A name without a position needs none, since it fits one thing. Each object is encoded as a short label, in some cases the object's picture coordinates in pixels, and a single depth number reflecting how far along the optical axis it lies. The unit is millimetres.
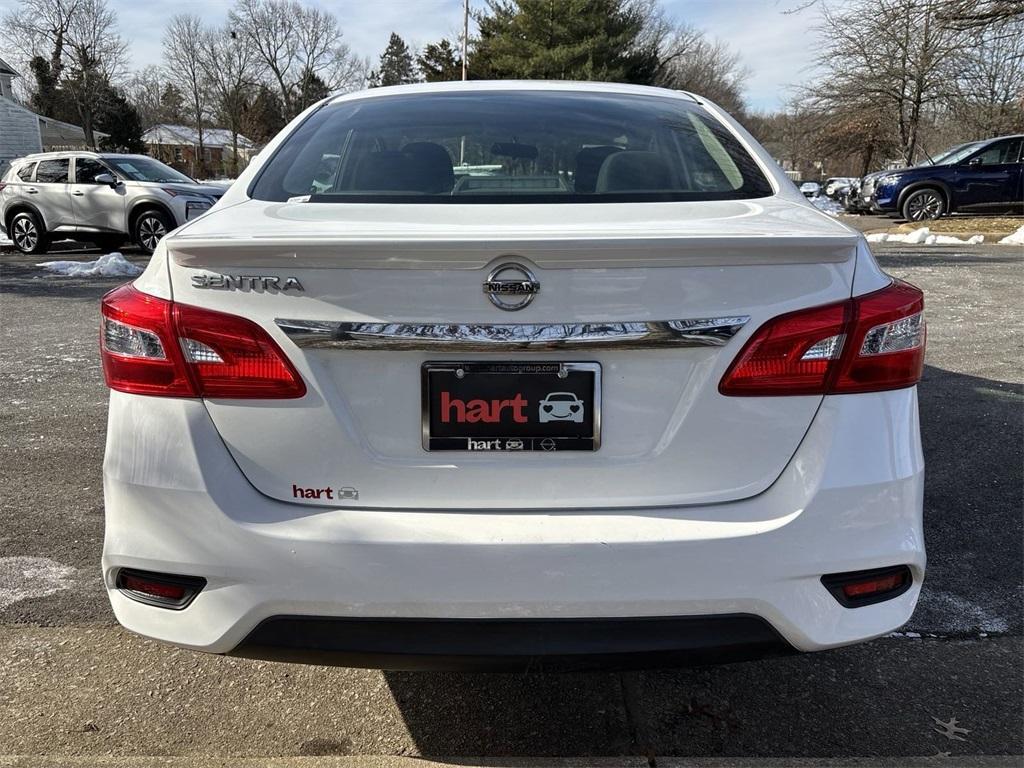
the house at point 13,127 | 35562
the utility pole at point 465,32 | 41975
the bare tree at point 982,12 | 15781
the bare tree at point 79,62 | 46031
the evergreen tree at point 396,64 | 80875
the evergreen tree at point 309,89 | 63562
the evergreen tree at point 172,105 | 63375
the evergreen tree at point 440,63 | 49781
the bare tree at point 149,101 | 62816
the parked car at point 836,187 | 27391
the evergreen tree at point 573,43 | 36031
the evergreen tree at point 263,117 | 63312
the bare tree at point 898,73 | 21047
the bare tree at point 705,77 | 56591
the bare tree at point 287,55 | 62344
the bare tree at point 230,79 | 61375
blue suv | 17141
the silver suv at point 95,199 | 13609
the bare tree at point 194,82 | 60906
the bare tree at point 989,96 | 25172
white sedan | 1652
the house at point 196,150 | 56156
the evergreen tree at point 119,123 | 50594
